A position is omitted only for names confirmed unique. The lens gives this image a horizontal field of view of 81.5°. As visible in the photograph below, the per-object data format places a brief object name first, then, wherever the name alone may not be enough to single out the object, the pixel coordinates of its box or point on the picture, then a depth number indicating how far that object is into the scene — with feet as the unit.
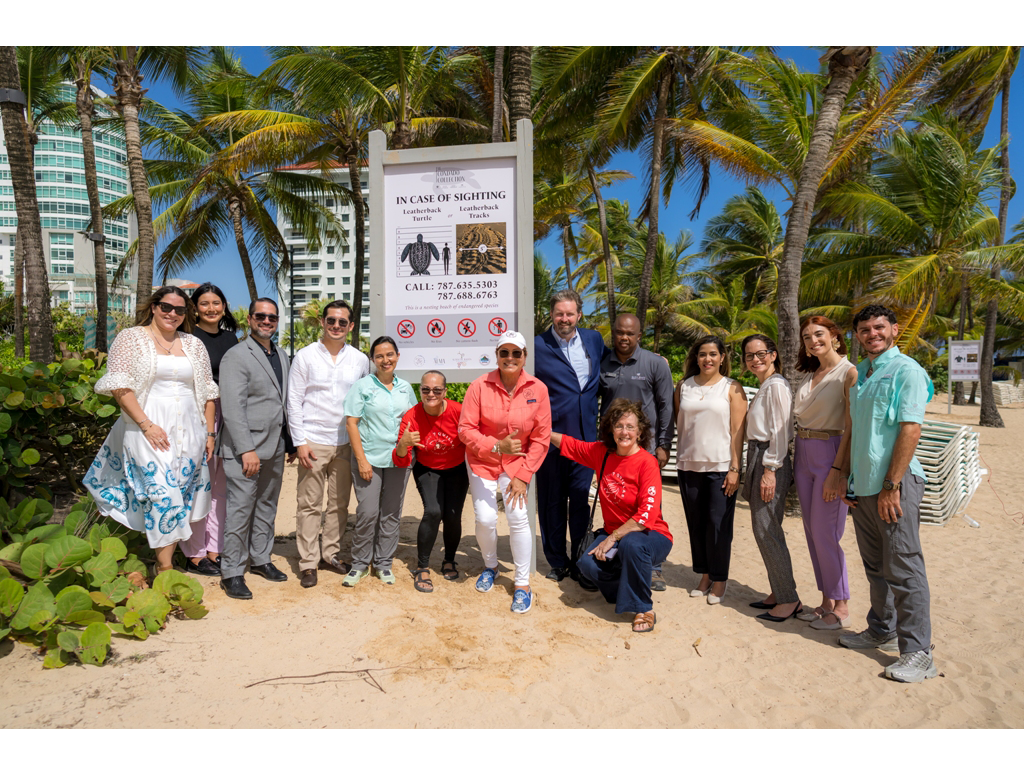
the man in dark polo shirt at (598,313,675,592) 14.66
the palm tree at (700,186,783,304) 84.02
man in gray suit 13.37
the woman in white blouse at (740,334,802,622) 13.04
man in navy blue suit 14.97
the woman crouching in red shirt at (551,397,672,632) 12.80
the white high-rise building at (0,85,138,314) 255.91
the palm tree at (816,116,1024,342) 46.06
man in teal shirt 10.56
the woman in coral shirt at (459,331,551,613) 13.46
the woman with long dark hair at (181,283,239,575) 14.23
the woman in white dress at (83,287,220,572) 12.31
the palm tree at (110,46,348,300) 60.54
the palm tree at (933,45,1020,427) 54.95
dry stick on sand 9.98
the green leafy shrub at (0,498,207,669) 10.26
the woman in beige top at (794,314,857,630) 12.28
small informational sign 65.62
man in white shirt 14.06
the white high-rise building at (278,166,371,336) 267.39
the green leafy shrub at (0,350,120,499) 14.20
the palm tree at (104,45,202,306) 43.04
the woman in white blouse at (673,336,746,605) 13.83
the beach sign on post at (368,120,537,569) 16.26
